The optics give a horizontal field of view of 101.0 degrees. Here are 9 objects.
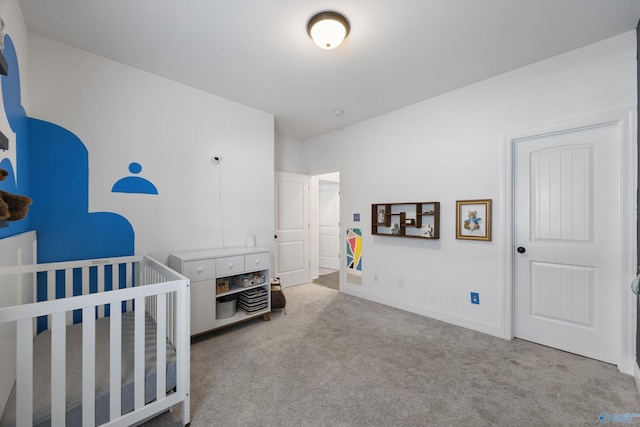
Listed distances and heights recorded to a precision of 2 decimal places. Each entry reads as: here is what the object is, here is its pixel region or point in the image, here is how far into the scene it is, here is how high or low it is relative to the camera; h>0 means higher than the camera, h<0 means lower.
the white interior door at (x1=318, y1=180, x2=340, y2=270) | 5.73 -0.24
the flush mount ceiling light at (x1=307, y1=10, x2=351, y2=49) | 1.74 +1.26
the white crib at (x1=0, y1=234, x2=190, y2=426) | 1.05 -0.79
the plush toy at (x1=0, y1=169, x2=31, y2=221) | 0.87 +0.03
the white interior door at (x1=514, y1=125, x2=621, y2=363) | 2.02 -0.22
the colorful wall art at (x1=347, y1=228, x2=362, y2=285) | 3.74 -0.61
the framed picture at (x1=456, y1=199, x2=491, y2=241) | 2.53 -0.06
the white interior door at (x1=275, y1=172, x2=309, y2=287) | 4.16 -0.24
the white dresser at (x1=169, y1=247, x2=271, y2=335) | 2.35 -0.68
